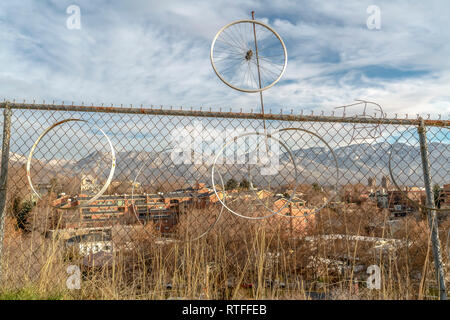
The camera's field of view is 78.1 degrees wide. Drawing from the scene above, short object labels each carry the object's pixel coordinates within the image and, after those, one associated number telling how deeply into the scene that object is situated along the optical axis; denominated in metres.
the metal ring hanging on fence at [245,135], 3.52
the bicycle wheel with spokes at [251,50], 4.16
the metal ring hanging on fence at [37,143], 3.37
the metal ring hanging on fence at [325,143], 3.39
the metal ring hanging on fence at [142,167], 3.78
